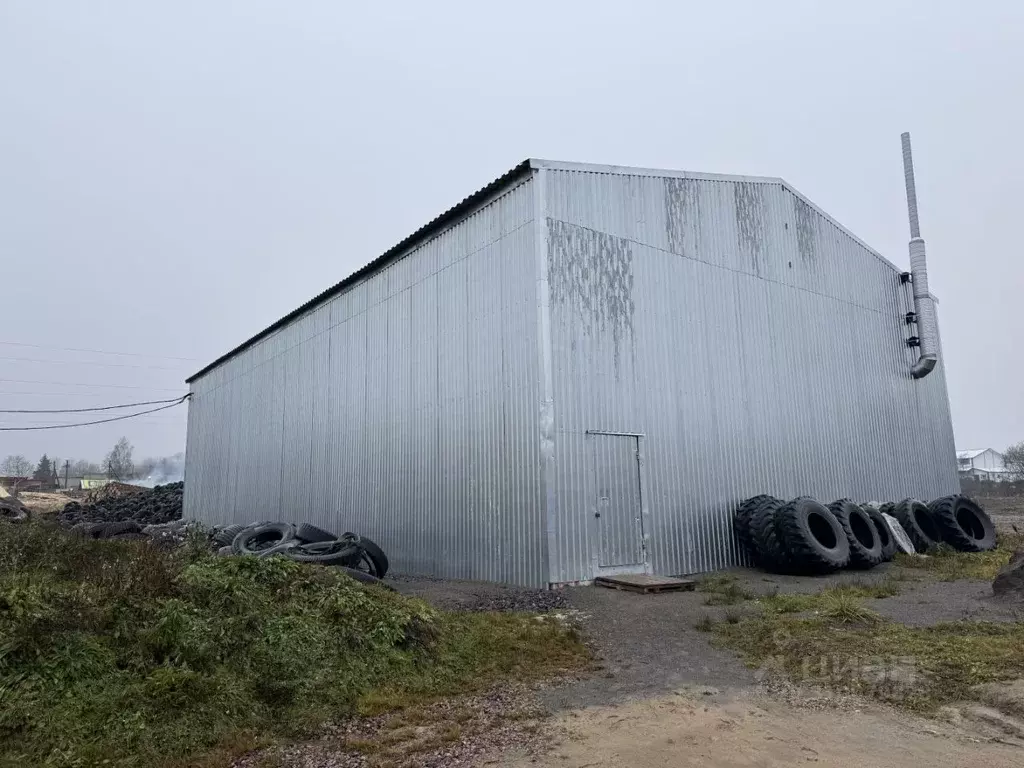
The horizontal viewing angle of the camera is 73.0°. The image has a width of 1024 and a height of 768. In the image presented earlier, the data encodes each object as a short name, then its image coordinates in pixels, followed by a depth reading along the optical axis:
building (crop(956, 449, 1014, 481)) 89.19
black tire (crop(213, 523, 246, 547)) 18.64
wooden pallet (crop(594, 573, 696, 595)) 11.08
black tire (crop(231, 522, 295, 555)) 15.36
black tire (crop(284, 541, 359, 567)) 12.17
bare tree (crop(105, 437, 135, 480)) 84.46
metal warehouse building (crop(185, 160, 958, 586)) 12.53
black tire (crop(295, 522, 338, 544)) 15.05
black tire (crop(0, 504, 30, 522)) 24.75
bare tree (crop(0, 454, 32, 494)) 98.58
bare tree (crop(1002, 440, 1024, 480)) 59.58
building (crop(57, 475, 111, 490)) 70.44
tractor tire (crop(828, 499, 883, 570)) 13.87
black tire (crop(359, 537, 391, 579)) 13.17
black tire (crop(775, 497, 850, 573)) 12.94
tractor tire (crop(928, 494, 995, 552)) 17.10
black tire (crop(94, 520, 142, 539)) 21.47
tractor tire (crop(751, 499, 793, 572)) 13.29
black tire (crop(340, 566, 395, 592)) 10.34
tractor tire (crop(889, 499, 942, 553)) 16.69
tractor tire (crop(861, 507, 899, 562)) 15.54
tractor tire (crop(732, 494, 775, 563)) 14.17
